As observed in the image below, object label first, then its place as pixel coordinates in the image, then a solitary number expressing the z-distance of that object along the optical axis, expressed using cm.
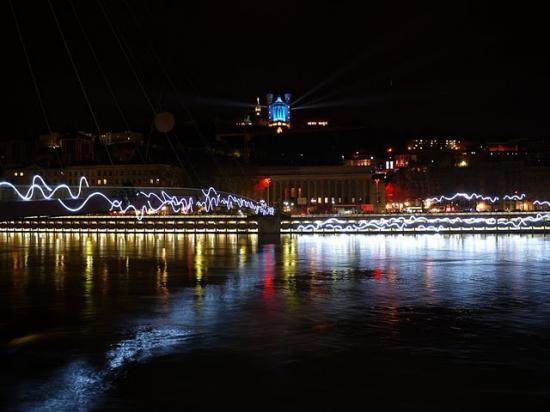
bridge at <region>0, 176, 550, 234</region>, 5531
